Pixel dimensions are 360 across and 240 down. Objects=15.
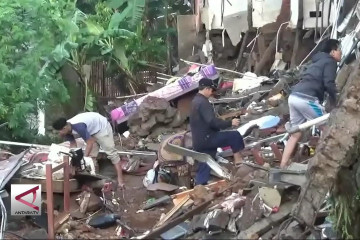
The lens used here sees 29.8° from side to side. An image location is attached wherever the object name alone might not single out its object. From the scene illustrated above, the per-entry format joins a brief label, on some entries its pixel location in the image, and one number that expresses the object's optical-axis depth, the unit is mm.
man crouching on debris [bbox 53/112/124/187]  10289
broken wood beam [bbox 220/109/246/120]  13445
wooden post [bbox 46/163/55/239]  7887
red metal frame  7887
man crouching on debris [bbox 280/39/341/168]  9109
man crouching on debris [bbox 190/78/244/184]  9531
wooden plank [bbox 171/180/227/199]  9008
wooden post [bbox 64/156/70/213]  8750
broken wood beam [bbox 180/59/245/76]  16853
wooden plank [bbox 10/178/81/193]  9281
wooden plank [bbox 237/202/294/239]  7137
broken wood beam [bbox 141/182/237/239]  7352
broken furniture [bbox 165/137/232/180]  9703
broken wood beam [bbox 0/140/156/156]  12598
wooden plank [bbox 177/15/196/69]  19734
